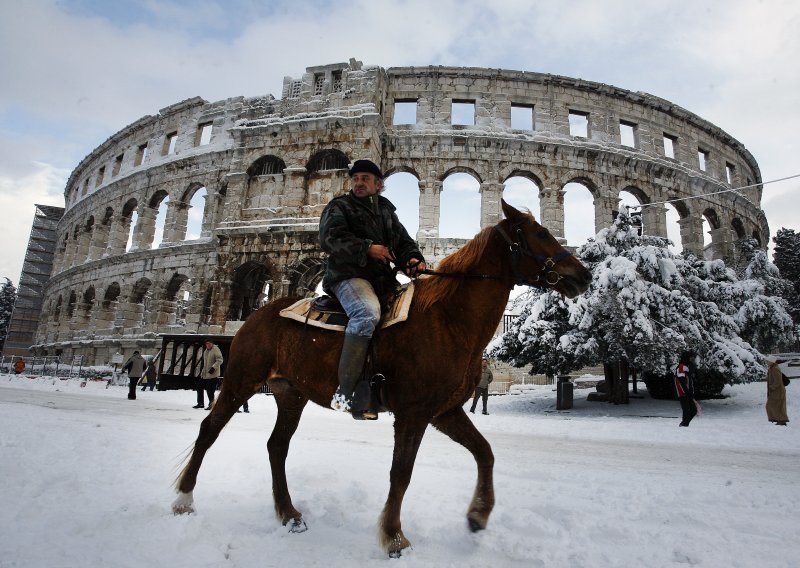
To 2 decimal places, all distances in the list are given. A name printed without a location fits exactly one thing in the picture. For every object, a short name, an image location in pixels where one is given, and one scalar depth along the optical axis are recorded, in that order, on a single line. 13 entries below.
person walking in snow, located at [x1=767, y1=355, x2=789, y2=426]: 9.50
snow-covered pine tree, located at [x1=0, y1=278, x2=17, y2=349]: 47.33
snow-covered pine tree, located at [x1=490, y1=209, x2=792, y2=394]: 10.88
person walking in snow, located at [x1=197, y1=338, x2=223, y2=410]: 10.46
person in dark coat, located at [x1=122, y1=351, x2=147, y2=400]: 12.34
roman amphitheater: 18.59
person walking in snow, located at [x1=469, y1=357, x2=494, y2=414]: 11.62
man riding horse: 2.71
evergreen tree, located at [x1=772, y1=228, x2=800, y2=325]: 29.69
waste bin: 12.53
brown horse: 2.56
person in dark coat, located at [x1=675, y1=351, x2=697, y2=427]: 9.16
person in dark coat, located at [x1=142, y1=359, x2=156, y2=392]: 16.97
